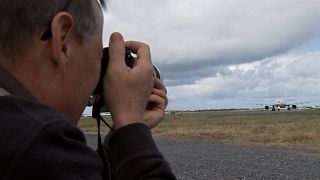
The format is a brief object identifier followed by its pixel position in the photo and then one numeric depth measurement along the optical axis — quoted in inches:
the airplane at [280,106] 5423.2
